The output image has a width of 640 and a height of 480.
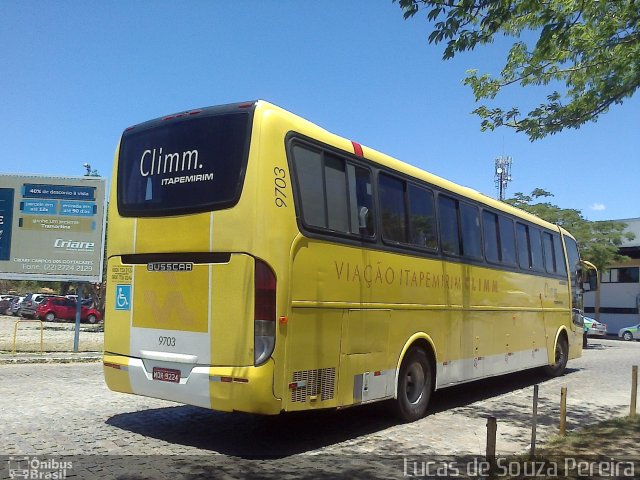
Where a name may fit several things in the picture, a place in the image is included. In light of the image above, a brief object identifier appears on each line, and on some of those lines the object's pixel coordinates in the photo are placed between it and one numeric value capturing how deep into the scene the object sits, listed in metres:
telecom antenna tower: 54.79
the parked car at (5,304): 44.19
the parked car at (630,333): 34.72
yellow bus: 5.99
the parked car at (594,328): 33.59
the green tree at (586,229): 27.23
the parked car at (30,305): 36.41
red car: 34.91
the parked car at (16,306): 38.62
